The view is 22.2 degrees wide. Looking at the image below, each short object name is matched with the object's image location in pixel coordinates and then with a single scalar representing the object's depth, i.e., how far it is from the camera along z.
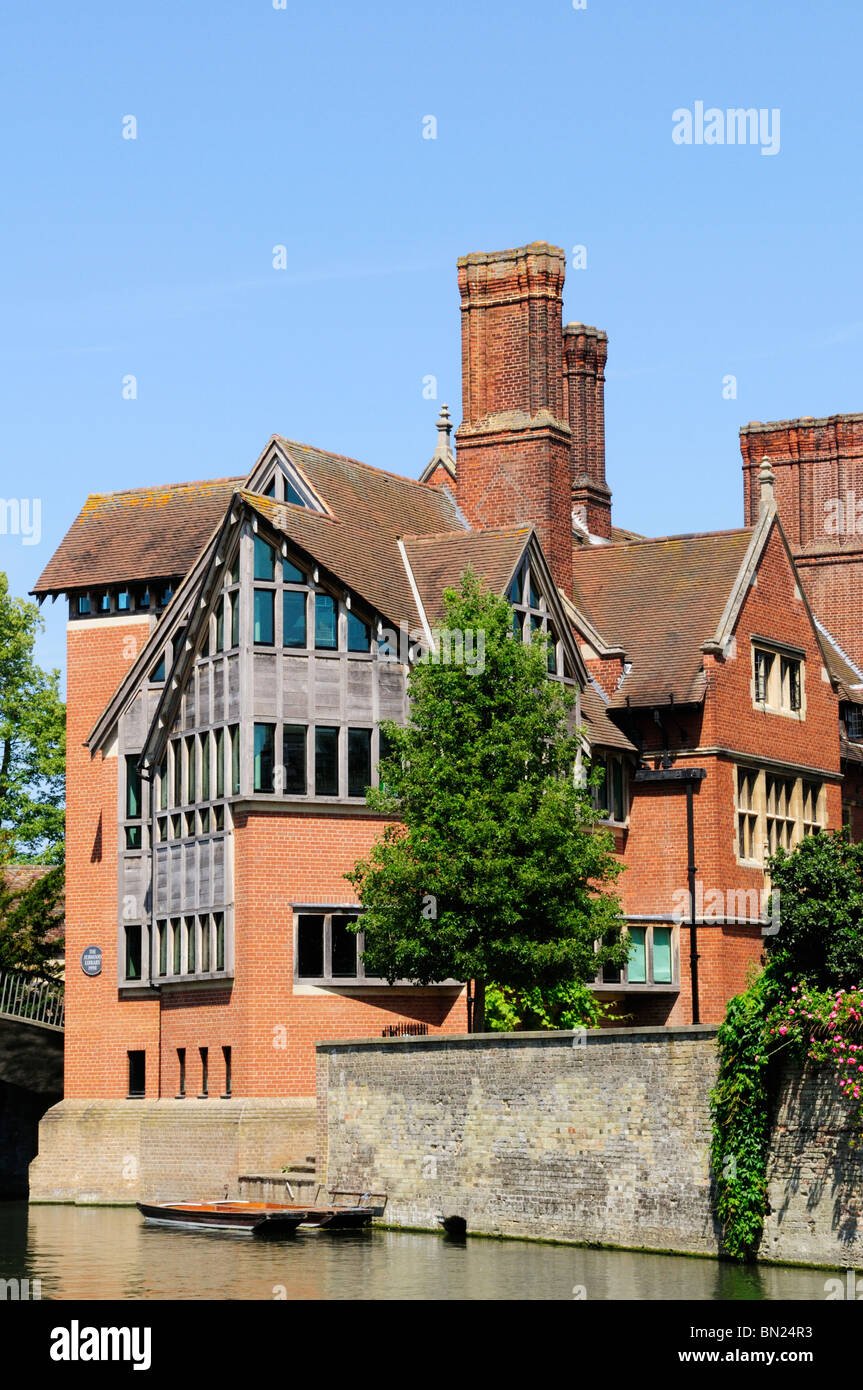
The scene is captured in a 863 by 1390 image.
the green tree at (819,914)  32.53
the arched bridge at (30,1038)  52.16
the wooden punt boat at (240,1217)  36.50
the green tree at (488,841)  40.19
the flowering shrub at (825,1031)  29.64
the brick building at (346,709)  44.31
